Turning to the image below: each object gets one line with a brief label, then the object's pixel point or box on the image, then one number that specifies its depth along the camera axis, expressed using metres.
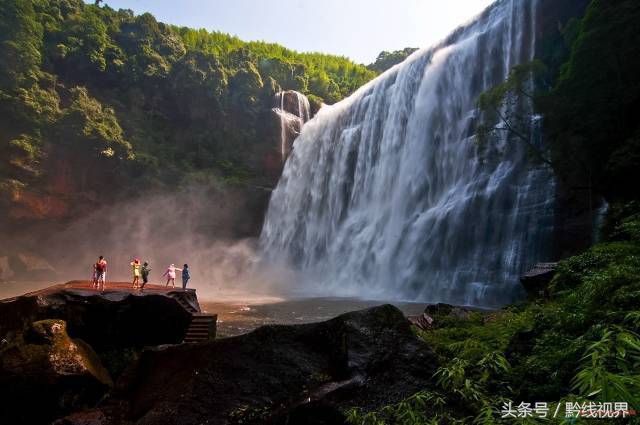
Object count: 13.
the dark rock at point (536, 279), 9.80
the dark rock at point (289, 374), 3.38
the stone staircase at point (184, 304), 10.49
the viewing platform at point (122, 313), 8.75
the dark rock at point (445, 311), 9.03
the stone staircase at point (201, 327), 10.43
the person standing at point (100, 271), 12.32
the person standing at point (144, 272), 13.02
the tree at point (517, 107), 15.77
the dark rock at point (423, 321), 7.76
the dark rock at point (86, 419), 4.18
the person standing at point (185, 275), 15.45
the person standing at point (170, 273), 15.44
